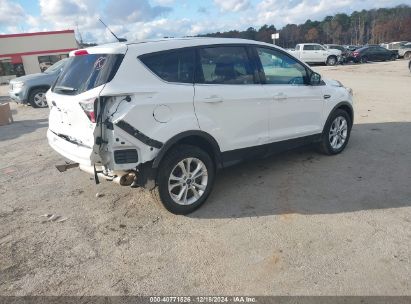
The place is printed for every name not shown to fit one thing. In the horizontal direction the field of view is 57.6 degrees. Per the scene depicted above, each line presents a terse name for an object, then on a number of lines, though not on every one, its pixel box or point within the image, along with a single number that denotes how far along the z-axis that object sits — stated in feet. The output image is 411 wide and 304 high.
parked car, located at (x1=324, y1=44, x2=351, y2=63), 105.87
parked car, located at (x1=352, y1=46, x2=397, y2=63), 107.24
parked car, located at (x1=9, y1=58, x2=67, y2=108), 42.42
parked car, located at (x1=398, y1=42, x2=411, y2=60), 117.50
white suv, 12.01
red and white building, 132.46
